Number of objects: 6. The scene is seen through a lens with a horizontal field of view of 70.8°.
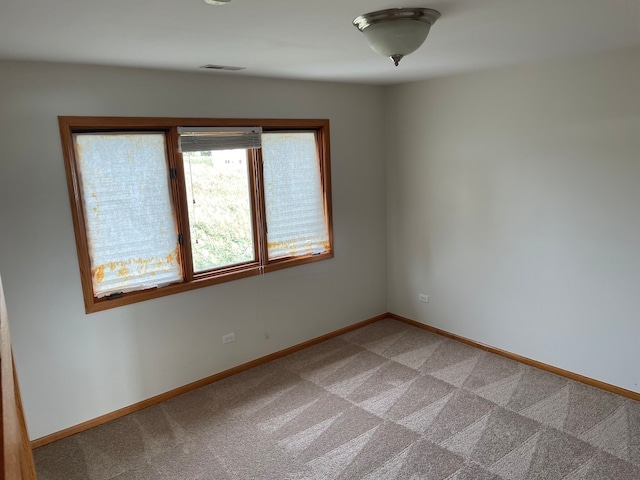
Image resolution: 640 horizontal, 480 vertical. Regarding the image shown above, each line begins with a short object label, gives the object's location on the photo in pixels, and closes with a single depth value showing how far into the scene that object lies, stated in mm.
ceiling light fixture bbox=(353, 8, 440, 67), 1925
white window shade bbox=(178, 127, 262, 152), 3354
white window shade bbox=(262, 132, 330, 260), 3926
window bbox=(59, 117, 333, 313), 3051
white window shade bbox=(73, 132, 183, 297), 3037
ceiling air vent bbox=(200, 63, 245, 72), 3042
